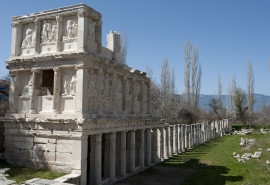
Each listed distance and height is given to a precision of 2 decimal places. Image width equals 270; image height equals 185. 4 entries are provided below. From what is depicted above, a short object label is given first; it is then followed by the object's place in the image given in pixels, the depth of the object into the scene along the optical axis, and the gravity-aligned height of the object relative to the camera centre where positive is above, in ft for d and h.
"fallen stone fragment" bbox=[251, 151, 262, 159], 80.34 -13.25
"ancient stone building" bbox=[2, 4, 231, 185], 44.62 +2.16
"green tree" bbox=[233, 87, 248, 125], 199.62 +3.71
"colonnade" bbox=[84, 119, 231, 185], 49.41 -9.75
